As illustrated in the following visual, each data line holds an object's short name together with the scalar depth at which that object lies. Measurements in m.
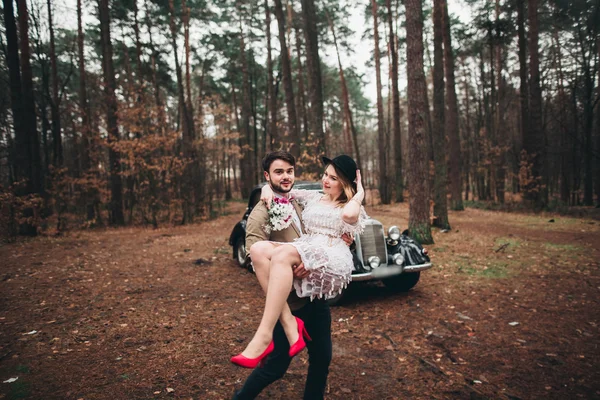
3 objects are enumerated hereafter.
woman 1.79
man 1.92
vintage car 4.65
